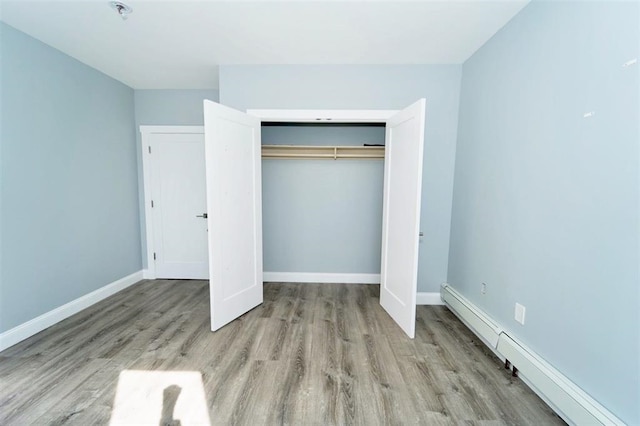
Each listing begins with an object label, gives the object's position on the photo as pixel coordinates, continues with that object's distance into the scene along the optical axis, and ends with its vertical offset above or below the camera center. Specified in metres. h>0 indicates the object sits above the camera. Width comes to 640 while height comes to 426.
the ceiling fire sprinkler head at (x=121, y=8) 1.83 +1.33
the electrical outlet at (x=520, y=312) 1.83 -0.84
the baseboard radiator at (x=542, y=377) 1.29 -1.09
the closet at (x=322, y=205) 3.39 -0.15
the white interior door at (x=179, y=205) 3.53 -0.19
